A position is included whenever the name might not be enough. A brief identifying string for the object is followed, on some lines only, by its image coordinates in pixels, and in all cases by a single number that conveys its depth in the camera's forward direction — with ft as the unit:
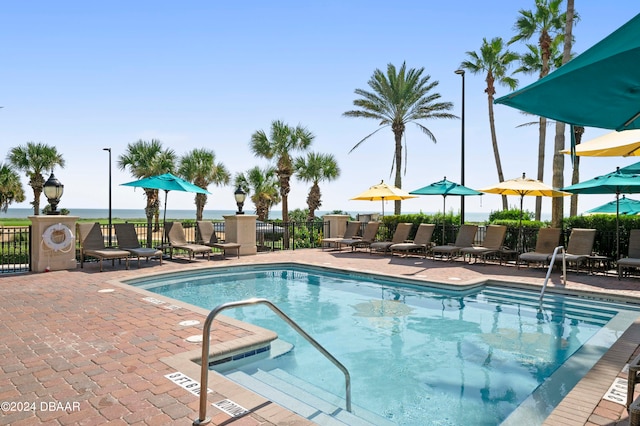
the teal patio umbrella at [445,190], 42.42
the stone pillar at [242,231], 43.45
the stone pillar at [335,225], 53.72
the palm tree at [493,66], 81.30
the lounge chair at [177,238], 38.99
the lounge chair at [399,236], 44.56
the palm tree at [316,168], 85.15
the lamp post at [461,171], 46.49
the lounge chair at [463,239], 39.88
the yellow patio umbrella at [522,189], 35.96
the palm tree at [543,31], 68.85
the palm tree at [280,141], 76.64
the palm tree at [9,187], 95.56
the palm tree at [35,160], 88.74
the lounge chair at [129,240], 35.53
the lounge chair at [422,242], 42.04
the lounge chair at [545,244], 33.71
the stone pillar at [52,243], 31.53
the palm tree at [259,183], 105.19
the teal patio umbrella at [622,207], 48.98
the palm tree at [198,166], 87.61
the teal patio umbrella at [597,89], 7.24
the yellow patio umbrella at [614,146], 16.46
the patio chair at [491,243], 37.22
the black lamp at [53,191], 31.86
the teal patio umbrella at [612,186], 29.78
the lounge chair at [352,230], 50.37
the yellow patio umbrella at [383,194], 48.34
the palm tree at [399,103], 72.08
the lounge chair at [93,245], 32.86
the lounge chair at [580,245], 32.45
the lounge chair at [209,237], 41.46
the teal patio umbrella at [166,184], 38.27
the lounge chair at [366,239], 46.96
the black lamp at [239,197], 43.88
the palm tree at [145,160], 74.79
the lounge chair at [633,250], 29.71
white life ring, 31.55
